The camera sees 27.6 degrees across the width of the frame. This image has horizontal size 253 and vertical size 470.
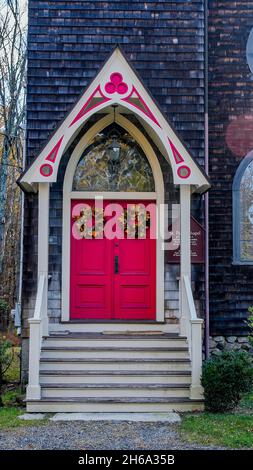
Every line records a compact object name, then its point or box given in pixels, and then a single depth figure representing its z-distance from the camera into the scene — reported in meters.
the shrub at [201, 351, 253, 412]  6.14
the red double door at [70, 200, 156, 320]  8.13
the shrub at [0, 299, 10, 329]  16.92
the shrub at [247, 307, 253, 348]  8.44
